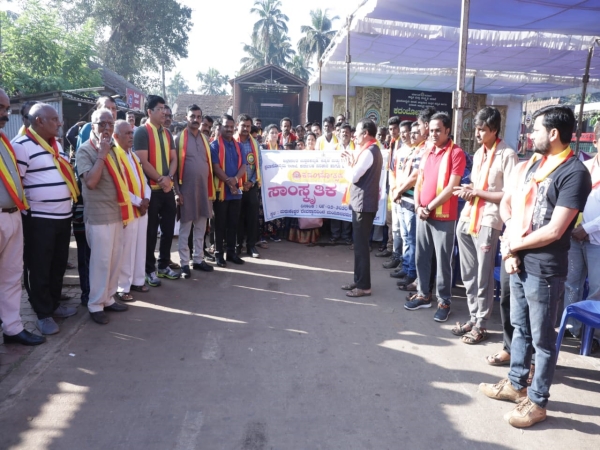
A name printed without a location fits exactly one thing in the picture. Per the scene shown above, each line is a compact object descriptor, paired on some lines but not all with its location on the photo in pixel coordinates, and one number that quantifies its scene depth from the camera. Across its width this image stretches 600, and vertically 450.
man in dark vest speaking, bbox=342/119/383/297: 4.80
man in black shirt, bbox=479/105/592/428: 2.56
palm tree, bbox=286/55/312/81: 40.22
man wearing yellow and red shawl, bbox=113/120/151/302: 4.30
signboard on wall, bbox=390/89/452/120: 16.14
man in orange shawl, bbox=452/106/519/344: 3.72
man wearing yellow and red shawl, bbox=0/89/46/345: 3.37
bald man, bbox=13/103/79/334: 3.69
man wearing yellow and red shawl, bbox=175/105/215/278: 5.42
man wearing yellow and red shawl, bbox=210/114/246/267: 5.91
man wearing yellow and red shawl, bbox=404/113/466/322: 4.16
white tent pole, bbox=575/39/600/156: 8.80
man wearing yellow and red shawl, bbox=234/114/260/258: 6.32
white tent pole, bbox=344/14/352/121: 8.64
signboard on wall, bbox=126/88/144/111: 19.23
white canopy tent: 6.52
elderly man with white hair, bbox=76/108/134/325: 3.93
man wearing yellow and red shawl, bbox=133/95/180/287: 4.93
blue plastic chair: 3.12
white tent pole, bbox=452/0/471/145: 4.61
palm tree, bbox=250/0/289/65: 41.75
